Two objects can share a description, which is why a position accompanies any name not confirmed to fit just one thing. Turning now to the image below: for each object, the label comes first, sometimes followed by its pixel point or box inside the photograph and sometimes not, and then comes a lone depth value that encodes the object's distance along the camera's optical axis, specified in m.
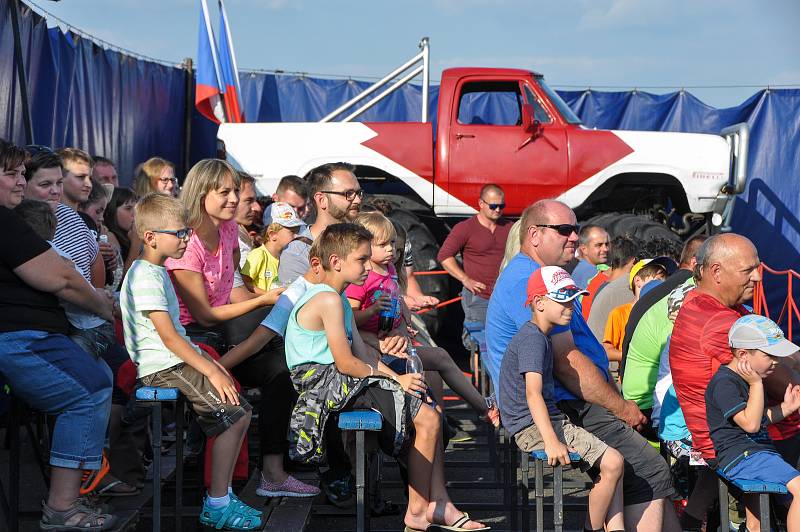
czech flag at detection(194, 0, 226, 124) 23.19
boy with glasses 8.00
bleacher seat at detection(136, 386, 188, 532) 7.72
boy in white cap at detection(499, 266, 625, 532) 7.70
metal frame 20.61
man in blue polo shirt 8.15
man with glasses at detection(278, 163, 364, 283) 10.70
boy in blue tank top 8.15
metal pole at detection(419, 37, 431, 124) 20.72
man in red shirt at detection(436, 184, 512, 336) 17.02
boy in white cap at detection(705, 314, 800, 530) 7.53
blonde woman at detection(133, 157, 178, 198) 12.20
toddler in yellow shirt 11.06
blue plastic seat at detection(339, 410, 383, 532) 7.75
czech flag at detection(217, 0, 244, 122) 23.77
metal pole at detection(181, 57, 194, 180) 25.86
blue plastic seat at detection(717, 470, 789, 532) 7.29
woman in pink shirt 9.05
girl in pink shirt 9.59
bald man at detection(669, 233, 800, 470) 8.05
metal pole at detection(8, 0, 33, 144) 14.11
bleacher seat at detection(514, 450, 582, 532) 7.47
